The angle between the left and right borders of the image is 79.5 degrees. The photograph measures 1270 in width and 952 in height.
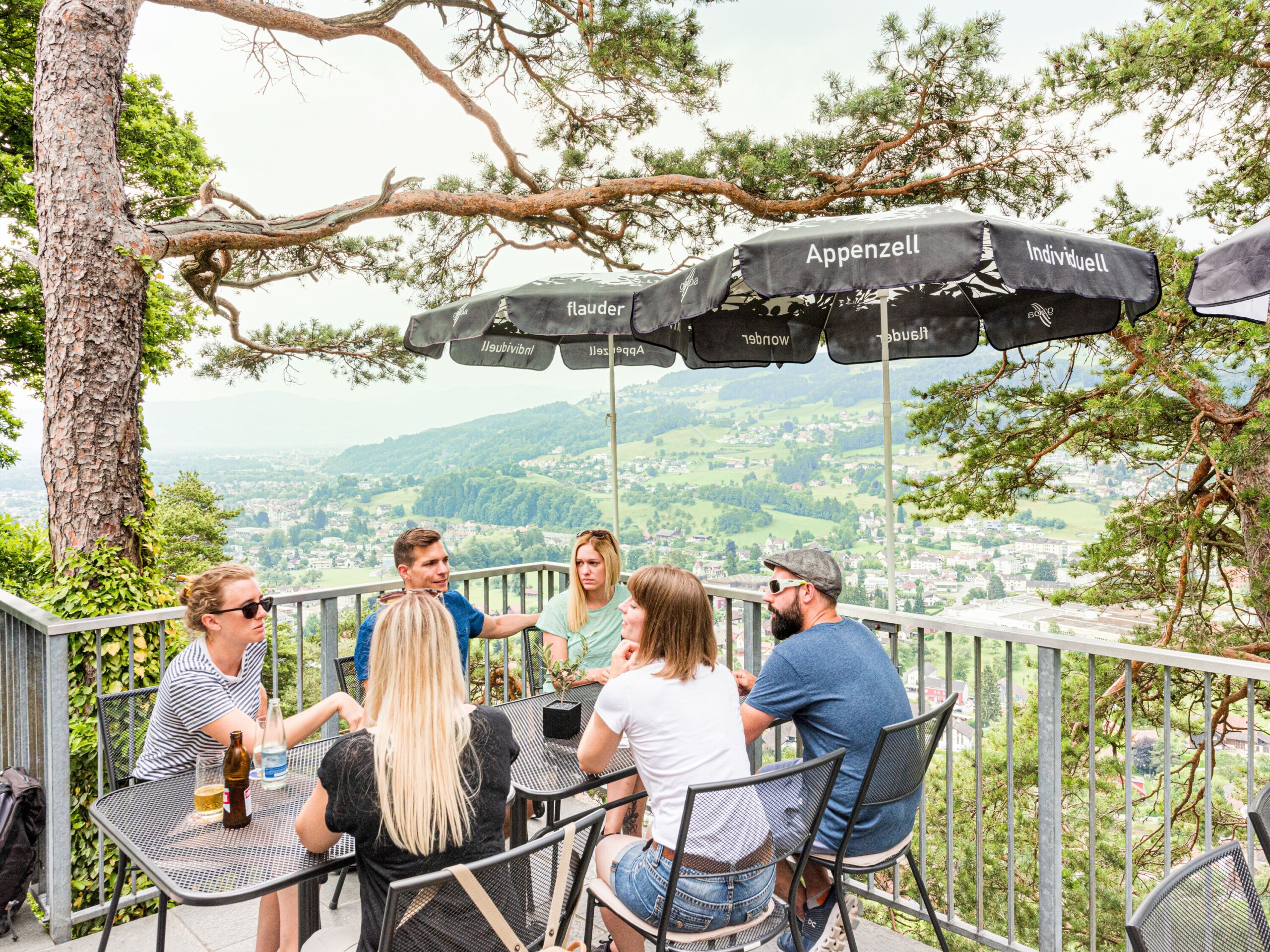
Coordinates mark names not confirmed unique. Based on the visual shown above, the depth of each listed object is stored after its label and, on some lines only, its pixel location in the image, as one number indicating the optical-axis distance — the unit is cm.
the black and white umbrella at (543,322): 379
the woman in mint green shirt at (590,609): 368
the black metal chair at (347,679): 318
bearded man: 232
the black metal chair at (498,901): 142
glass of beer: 201
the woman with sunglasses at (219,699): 234
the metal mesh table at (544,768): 218
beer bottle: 195
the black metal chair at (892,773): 219
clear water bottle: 220
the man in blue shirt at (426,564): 341
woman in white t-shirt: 202
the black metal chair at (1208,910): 109
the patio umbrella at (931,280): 254
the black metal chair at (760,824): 195
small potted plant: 260
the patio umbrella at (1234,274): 267
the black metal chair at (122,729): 259
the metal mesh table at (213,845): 167
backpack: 293
